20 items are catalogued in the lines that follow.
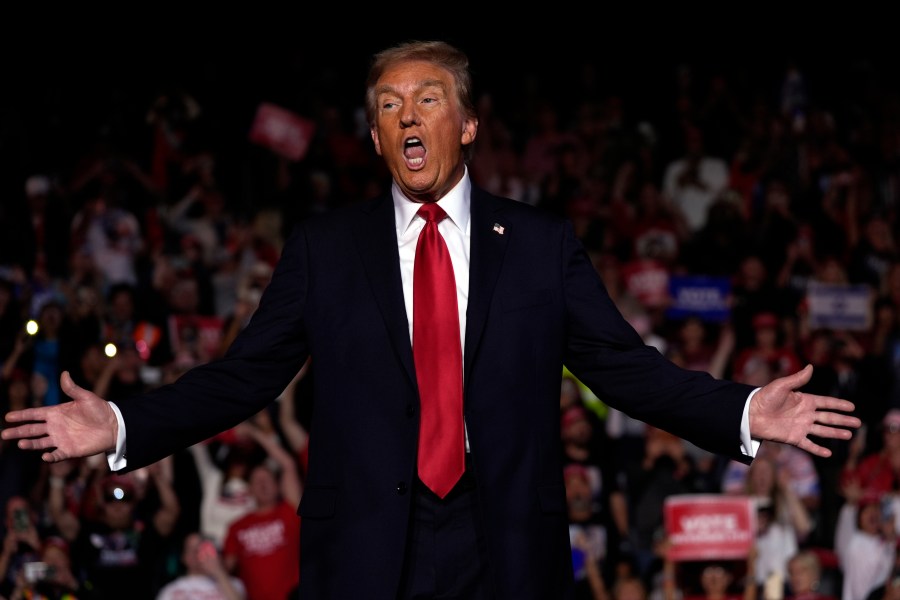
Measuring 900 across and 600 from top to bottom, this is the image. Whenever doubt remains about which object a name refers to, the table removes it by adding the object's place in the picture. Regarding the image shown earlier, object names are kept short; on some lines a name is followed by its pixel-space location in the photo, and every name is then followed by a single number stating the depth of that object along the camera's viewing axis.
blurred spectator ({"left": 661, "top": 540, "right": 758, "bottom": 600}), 15.36
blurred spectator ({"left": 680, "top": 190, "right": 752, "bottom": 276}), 21.26
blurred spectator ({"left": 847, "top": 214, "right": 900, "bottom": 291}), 20.74
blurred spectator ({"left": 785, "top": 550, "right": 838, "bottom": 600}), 15.30
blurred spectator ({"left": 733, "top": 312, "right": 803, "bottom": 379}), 18.38
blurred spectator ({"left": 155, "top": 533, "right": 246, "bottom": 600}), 14.71
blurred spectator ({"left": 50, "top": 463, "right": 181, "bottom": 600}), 14.71
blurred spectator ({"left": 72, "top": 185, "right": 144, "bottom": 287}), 19.35
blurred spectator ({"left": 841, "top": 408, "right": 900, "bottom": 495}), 16.56
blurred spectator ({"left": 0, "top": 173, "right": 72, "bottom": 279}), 18.93
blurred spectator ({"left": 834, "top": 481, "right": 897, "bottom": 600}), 15.66
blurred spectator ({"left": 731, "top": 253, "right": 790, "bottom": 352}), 19.44
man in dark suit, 5.81
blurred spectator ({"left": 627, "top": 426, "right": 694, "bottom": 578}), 16.25
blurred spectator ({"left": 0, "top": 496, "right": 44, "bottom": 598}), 14.18
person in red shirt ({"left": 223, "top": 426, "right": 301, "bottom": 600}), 15.14
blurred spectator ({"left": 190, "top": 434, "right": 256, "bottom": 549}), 15.78
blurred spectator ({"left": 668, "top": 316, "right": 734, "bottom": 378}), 18.67
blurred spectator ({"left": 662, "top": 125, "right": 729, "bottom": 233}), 22.65
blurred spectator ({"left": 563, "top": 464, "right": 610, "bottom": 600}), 15.42
